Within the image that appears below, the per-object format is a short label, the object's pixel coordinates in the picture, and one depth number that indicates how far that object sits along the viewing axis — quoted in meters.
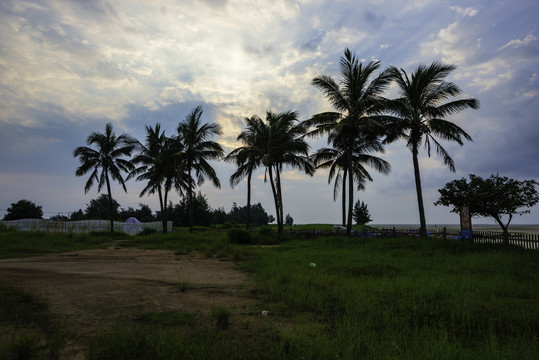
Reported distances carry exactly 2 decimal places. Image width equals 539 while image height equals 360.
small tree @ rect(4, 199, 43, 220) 46.16
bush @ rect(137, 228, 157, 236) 28.06
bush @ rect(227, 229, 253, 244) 19.19
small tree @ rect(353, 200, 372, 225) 48.57
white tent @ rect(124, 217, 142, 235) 33.00
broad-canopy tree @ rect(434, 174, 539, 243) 16.25
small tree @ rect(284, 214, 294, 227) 80.91
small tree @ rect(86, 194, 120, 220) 71.22
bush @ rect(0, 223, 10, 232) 19.33
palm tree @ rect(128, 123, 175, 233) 27.23
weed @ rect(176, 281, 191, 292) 5.97
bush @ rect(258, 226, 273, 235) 21.41
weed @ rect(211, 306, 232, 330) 3.96
